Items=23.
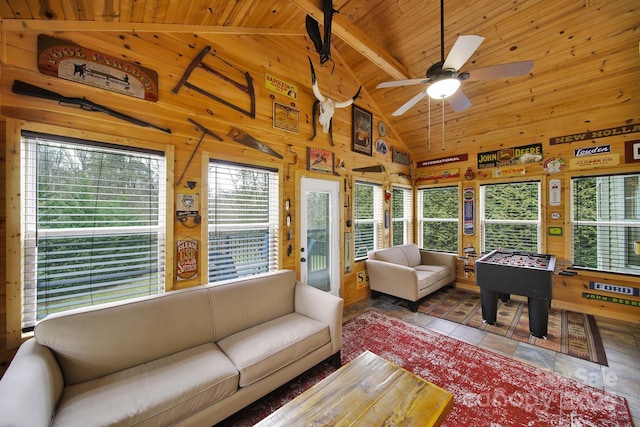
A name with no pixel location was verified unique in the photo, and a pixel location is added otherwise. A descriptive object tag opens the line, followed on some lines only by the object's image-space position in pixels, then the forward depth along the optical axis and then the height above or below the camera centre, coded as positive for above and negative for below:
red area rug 1.78 -1.51
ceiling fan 1.94 +1.28
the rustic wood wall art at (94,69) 1.76 +1.18
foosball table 2.77 -0.86
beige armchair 3.71 -1.03
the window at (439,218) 5.02 -0.11
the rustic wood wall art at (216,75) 2.39 +1.47
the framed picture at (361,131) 4.13 +1.46
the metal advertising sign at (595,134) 3.34 +1.16
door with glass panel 3.38 -0.30
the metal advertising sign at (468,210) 4.70 +0.06
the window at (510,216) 4.18 -0.06
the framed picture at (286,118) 3.10 +1.28
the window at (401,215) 5.11 -0.04
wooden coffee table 1.26 -1.08
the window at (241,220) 2.64 -0.07
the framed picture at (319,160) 3.45 +0.80
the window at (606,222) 3.39 -0.15
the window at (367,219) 4.36 -0.10
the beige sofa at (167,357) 1.27 -1.04
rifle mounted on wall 1.68 +0.87
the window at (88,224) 1.76 -0.07
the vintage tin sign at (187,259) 2.34 -0.44
